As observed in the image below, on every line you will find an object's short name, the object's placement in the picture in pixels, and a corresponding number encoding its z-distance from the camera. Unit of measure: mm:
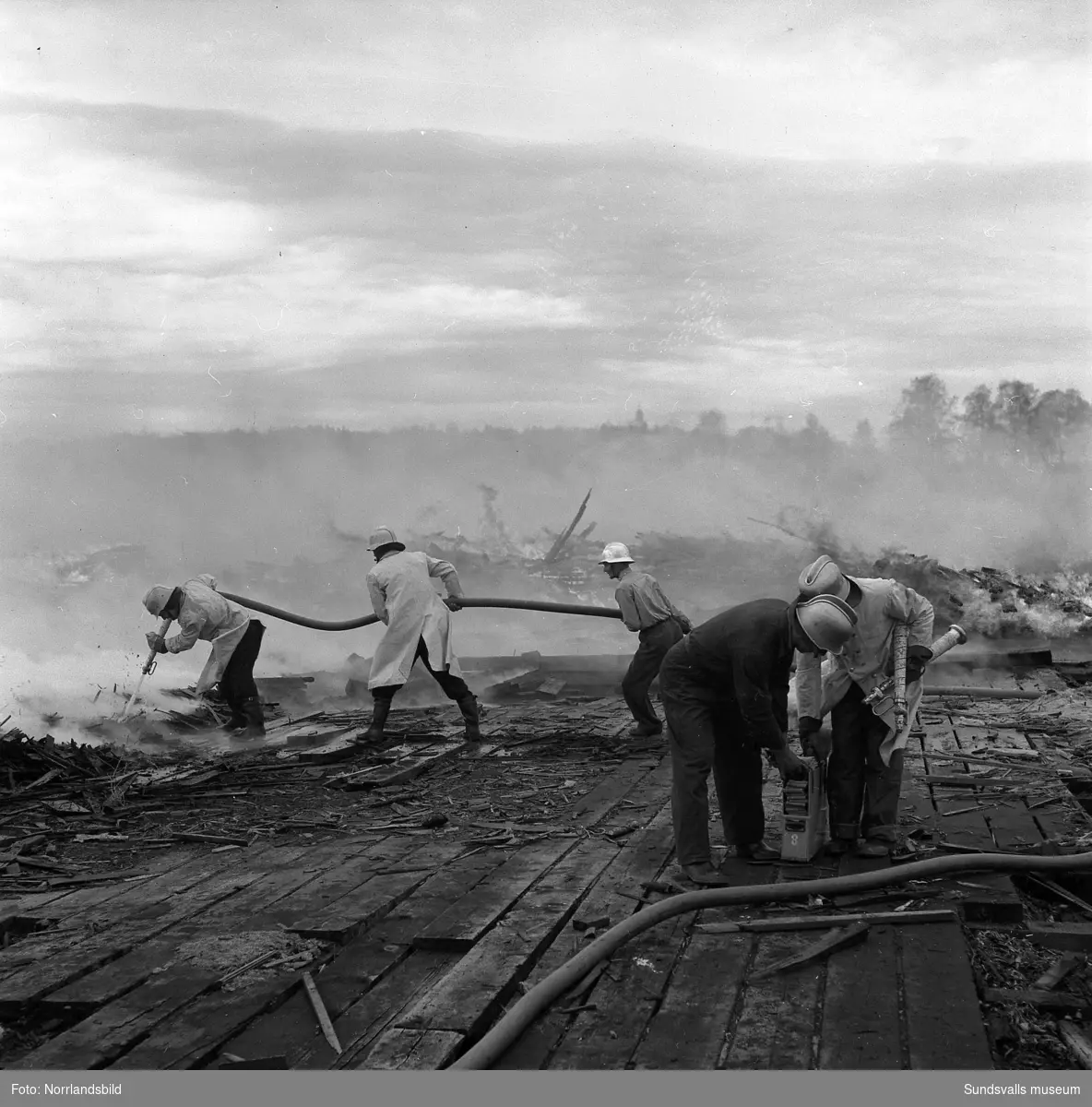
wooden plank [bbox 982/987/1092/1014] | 4230
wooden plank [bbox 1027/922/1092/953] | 4996
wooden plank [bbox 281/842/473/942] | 5320
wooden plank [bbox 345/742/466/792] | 8945
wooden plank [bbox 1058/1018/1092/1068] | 3787
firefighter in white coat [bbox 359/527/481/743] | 10844
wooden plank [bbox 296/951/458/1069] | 3945
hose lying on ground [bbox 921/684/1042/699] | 12141
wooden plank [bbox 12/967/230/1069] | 4016
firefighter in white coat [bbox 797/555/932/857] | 6391
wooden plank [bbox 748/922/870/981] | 4516
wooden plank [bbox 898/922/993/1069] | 3725
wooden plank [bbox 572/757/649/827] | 7648
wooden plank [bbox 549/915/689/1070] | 3812
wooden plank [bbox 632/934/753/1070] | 3803
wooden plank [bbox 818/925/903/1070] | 3752
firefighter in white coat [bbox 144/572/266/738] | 11312
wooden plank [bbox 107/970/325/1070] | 3986
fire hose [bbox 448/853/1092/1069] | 3802
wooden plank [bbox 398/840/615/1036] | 4172
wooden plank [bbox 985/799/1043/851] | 6570
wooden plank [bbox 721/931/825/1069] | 3773
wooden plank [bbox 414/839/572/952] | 5117
